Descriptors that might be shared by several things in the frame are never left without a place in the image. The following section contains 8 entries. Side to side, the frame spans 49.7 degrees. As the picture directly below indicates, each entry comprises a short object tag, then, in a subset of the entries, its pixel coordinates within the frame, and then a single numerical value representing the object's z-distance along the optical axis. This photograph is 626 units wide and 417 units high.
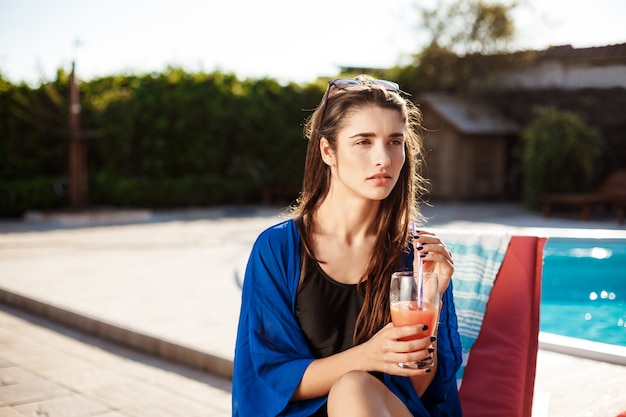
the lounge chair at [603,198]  12.86
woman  1.91
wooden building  18.50
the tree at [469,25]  19.91
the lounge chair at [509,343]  2.80
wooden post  14.06
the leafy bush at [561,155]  14.94
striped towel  3.05
